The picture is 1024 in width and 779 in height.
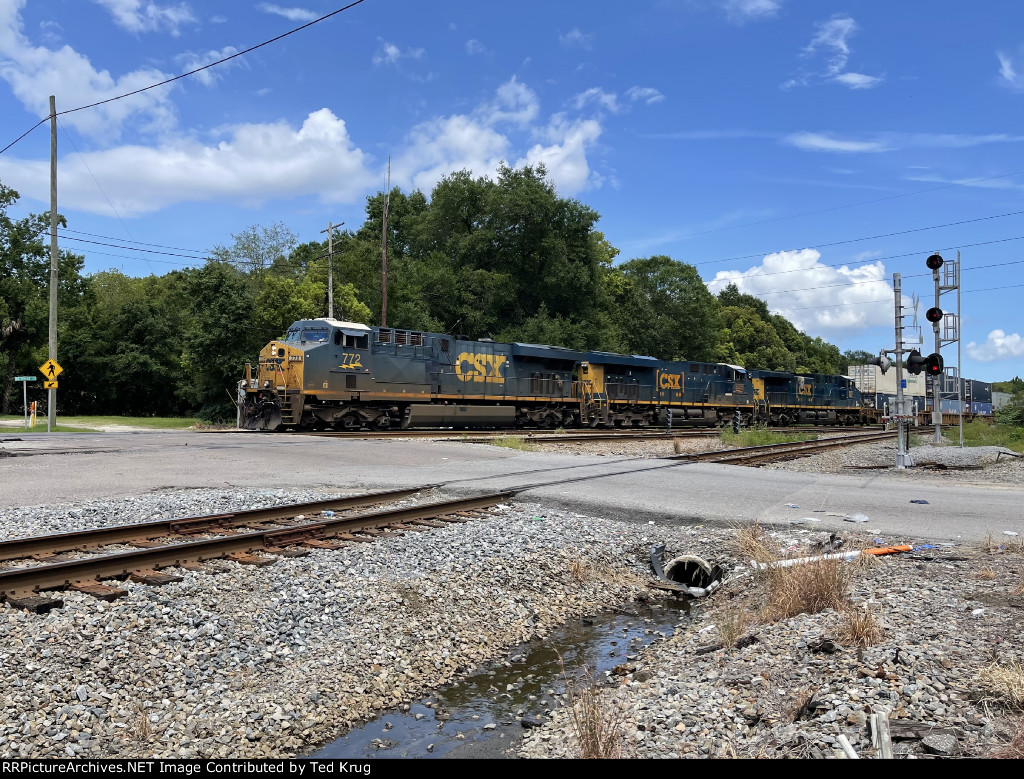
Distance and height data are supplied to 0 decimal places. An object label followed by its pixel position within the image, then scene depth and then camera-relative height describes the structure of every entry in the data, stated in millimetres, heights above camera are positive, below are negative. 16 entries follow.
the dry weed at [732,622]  5191 -1745
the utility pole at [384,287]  32062 +5034
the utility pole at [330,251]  33191 +7230
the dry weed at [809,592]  5383 -1484
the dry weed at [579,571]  7503 -1865
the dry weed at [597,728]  3430 -1702
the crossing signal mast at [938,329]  17438 +2079
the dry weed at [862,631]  4406 -1461
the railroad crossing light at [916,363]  17125 +954
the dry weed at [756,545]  7219 -1587
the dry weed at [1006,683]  3354 -1379
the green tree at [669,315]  63188 +7593
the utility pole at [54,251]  26828 +5462
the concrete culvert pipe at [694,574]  7566 -1953
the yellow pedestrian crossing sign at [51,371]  26781 +784
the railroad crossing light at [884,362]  17673 +999
